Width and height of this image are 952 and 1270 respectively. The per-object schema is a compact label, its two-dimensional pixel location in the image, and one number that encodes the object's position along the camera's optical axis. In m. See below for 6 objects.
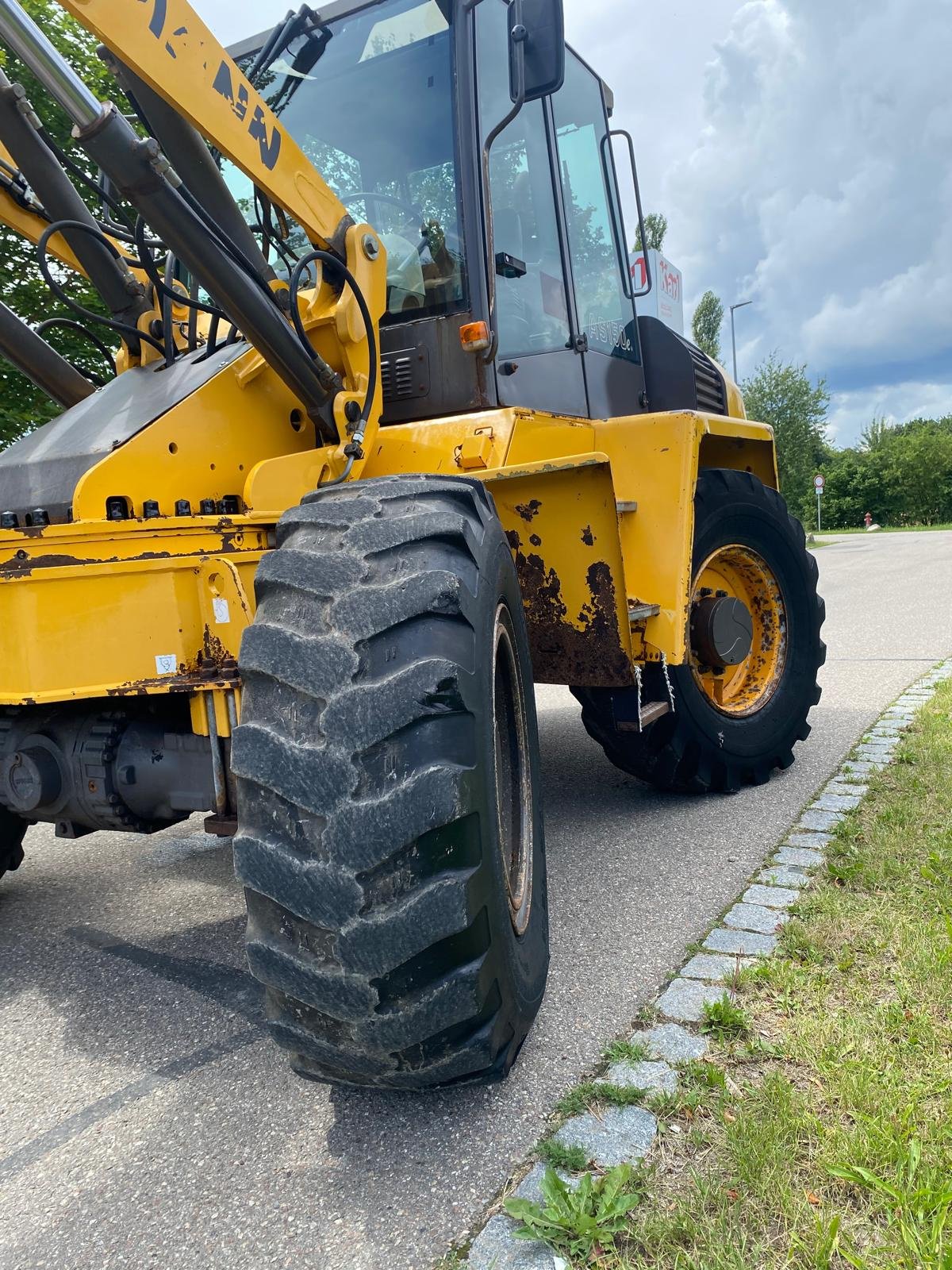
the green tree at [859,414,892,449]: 62.59
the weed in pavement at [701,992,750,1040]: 2.37
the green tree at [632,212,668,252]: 28.04
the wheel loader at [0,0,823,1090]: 1.87
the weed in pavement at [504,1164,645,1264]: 1.72
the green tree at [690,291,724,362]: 37.00
